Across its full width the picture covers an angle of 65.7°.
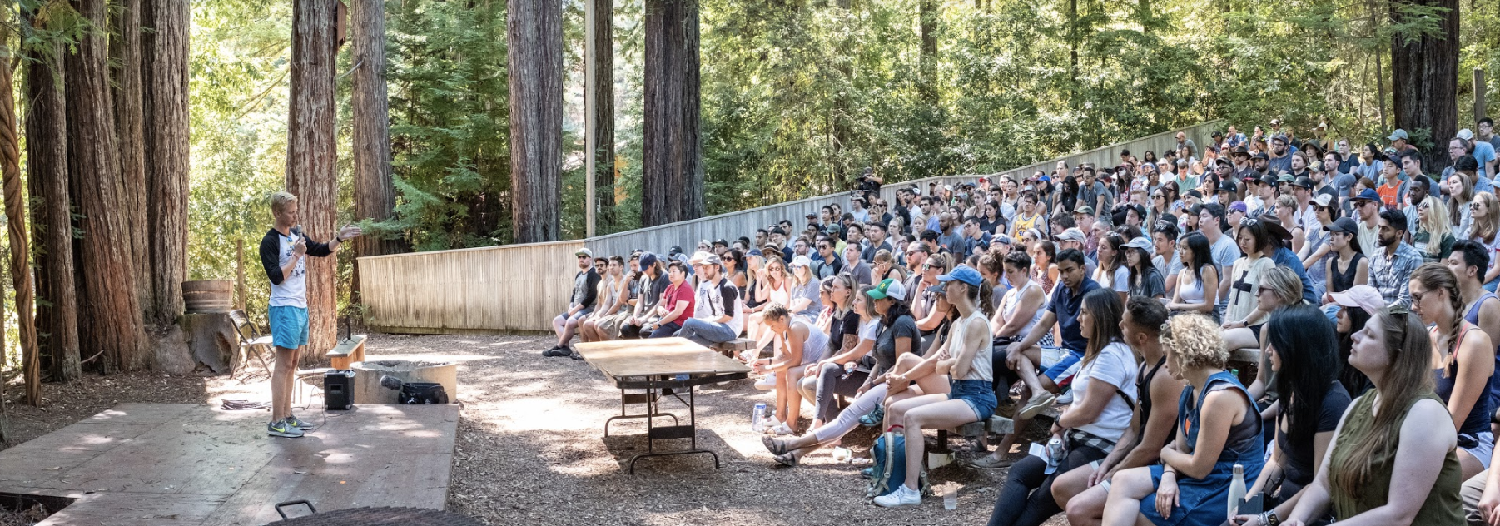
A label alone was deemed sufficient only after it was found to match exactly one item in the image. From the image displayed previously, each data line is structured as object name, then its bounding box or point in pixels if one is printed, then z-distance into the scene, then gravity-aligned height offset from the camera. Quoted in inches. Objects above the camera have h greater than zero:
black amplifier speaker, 335.6 -40.8
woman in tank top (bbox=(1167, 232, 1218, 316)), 327.6 -15.4
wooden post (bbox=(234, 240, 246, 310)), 587.2 -14.9
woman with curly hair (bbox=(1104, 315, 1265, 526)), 173.6 -33.6
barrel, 492.1 -18.7
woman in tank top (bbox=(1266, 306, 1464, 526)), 133.8 -26.0
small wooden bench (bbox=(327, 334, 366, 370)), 389.4 -35.6
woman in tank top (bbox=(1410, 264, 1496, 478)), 172.2 -21.8
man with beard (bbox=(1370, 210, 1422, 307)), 309.7 -10.1
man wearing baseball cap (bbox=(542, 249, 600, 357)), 602.9 -32.2
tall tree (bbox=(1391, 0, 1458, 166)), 722.8 +89.8
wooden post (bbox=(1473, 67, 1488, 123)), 799.7 +87.1
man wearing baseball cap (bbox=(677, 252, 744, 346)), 469.7 -29.8
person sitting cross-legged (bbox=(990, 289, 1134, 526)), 212.8 -35.3
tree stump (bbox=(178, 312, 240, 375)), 478.0 -36.8
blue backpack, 278.8 -55.9
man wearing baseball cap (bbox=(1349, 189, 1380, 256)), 354.6 +1.3
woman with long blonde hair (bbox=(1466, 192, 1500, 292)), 339.3 +0.0
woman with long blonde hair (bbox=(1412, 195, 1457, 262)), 352.5 -3.8
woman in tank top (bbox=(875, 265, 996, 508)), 278.8 -38.6
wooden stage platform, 217.2 -46.4
